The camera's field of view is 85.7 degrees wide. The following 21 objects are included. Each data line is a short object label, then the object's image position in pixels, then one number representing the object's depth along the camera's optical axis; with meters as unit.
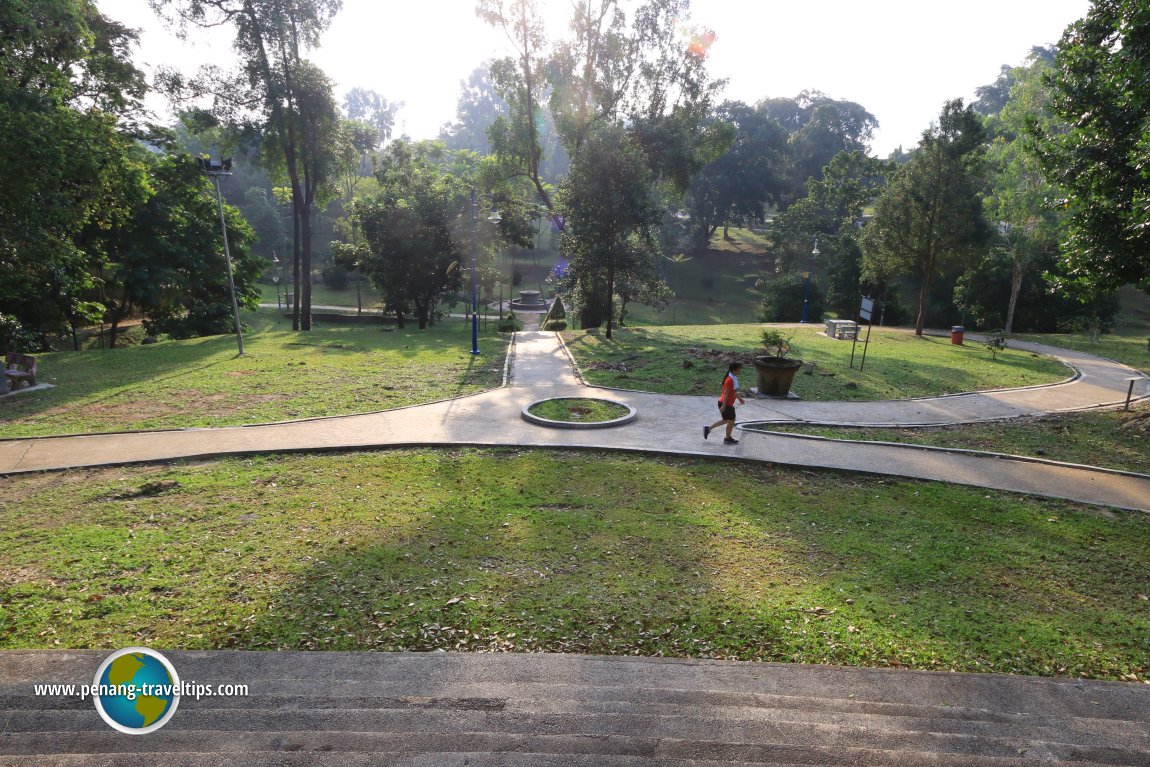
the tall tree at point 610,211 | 23.53
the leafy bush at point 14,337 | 20.52
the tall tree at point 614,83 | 29.41
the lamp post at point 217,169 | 18.78
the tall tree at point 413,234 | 29.72
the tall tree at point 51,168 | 16.33
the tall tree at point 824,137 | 69.38
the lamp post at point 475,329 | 19.81
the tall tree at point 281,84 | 27.28
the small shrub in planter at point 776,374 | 14.38
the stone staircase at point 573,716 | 3.91
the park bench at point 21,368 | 14.20
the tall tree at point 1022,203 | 27.30
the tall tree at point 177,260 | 25.19
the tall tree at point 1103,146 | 10.12
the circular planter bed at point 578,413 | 12.09
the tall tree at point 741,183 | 59.81
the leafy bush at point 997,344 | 22.45
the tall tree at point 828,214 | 44.69
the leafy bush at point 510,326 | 29.33
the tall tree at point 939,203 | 25.31
